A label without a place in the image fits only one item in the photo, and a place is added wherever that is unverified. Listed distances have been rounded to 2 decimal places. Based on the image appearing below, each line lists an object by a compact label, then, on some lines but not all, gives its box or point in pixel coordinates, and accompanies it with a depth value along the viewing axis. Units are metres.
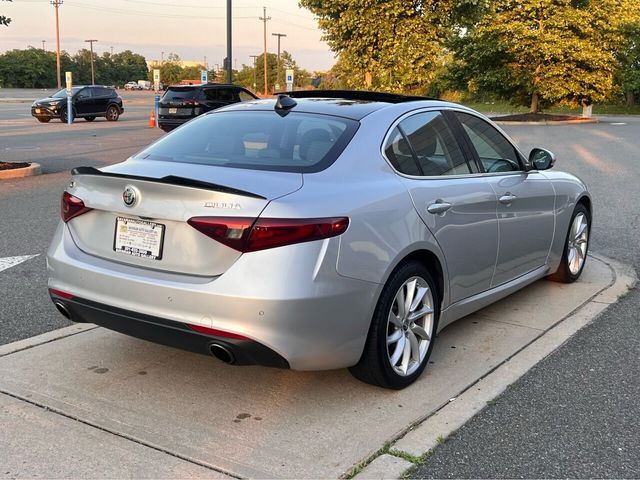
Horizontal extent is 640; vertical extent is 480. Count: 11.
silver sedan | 3.14
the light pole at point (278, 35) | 79.86
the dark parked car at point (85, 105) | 28.30
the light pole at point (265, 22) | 83.68
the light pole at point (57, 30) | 73.62
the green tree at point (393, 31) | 26.25
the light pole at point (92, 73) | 111.88
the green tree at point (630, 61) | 38.06
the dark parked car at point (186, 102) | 22.66
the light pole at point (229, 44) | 23.84
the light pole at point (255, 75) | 94.24
